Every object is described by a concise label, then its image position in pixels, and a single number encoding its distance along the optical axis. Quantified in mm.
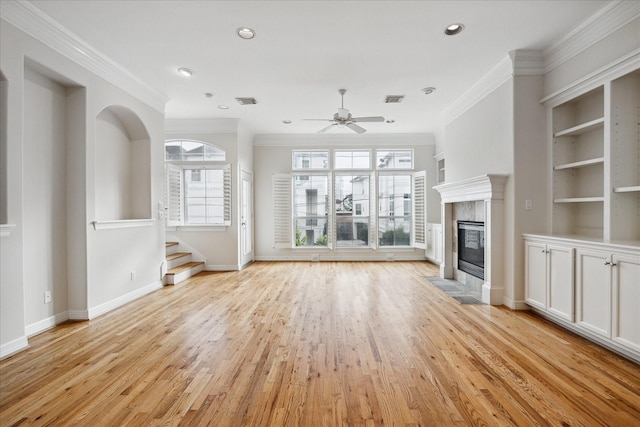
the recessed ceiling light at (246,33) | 3037
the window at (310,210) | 7227
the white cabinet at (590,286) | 2307
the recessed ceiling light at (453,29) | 2984
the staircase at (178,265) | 5004
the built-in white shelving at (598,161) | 2723
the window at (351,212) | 7223
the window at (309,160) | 7246
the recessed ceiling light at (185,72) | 3913
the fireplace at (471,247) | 4321
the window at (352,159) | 7246
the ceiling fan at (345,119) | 4465
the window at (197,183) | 6164
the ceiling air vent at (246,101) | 4930
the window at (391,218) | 7160
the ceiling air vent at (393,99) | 4809
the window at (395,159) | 7242
